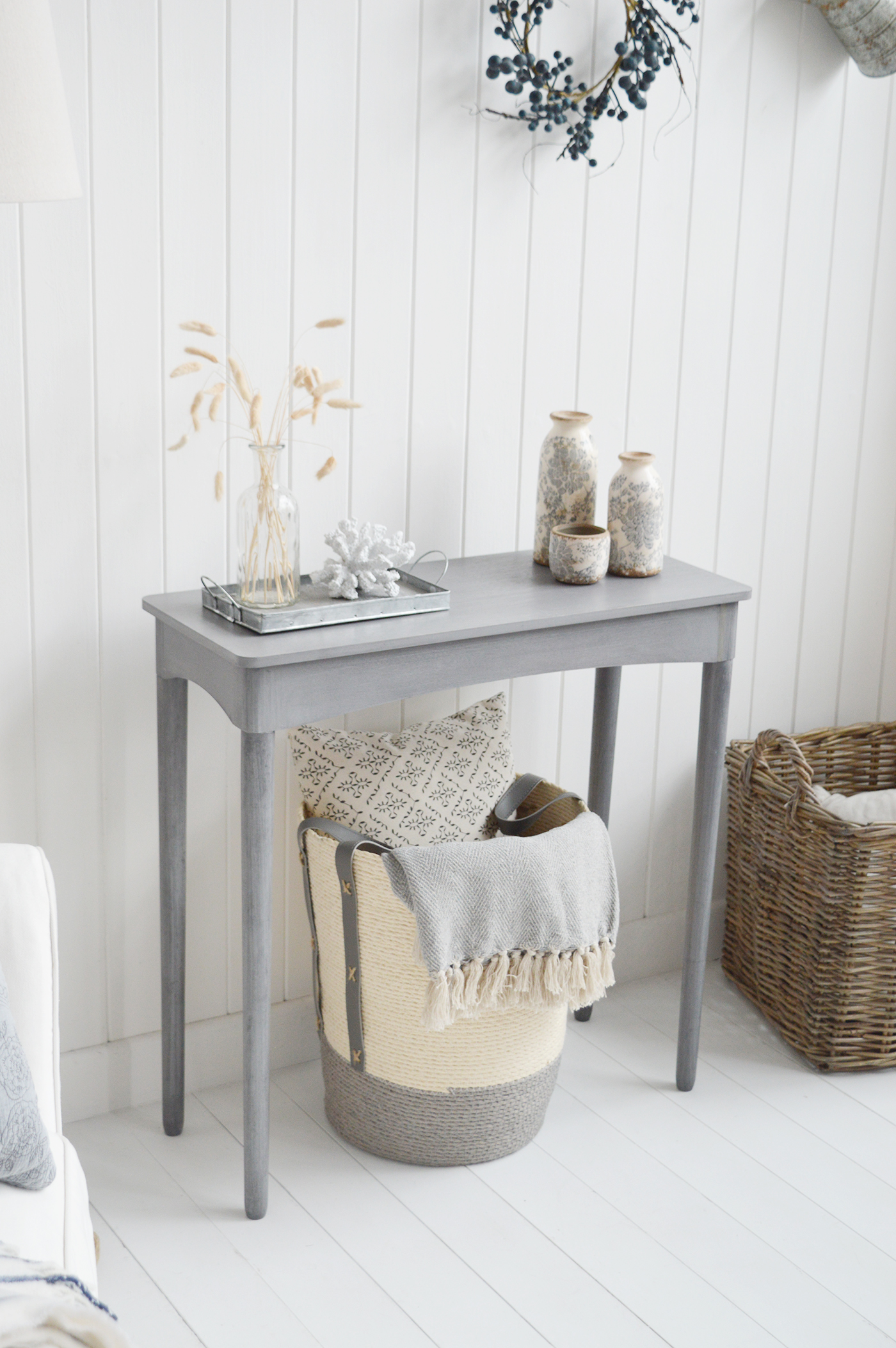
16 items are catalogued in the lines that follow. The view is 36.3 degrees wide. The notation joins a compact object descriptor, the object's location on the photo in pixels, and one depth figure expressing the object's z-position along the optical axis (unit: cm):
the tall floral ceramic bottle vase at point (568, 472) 207
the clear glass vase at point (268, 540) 181
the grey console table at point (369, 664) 174
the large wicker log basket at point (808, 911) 225
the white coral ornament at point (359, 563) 184
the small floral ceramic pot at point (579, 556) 199
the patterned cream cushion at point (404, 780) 202
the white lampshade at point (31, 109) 127
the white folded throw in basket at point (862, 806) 243
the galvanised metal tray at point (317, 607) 175
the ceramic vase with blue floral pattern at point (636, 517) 206
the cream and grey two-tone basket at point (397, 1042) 192
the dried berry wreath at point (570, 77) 200
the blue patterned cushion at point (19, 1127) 132
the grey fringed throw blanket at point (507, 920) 185
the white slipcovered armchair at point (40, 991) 138
